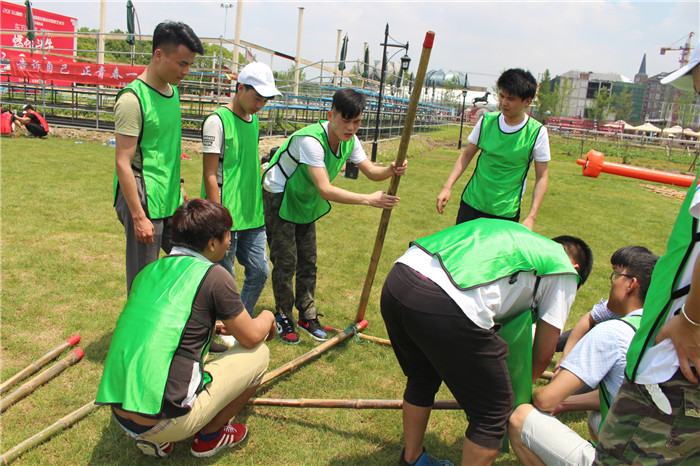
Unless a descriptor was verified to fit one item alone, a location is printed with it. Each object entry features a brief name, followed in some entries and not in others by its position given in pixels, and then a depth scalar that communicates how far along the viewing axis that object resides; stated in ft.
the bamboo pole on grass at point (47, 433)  8.46
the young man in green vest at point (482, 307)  6.68
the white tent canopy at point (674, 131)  181.23
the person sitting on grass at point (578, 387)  6.96
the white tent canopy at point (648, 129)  191.78
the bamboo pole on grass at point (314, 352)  11.27
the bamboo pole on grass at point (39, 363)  10.32
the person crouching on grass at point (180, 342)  7.50
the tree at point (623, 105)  215.31
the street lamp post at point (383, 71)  45.37
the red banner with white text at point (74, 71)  50.21
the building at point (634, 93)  363.80
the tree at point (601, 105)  179.93
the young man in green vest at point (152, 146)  10.38
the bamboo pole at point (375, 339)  13.87
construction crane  330.71
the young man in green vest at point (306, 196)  11.98
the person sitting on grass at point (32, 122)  46.26
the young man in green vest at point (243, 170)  11.66
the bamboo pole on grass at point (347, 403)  10.27
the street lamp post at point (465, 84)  79.79
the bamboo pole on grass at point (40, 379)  9.78
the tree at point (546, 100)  180.24
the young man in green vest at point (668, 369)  4.98
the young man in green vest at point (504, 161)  13.28
